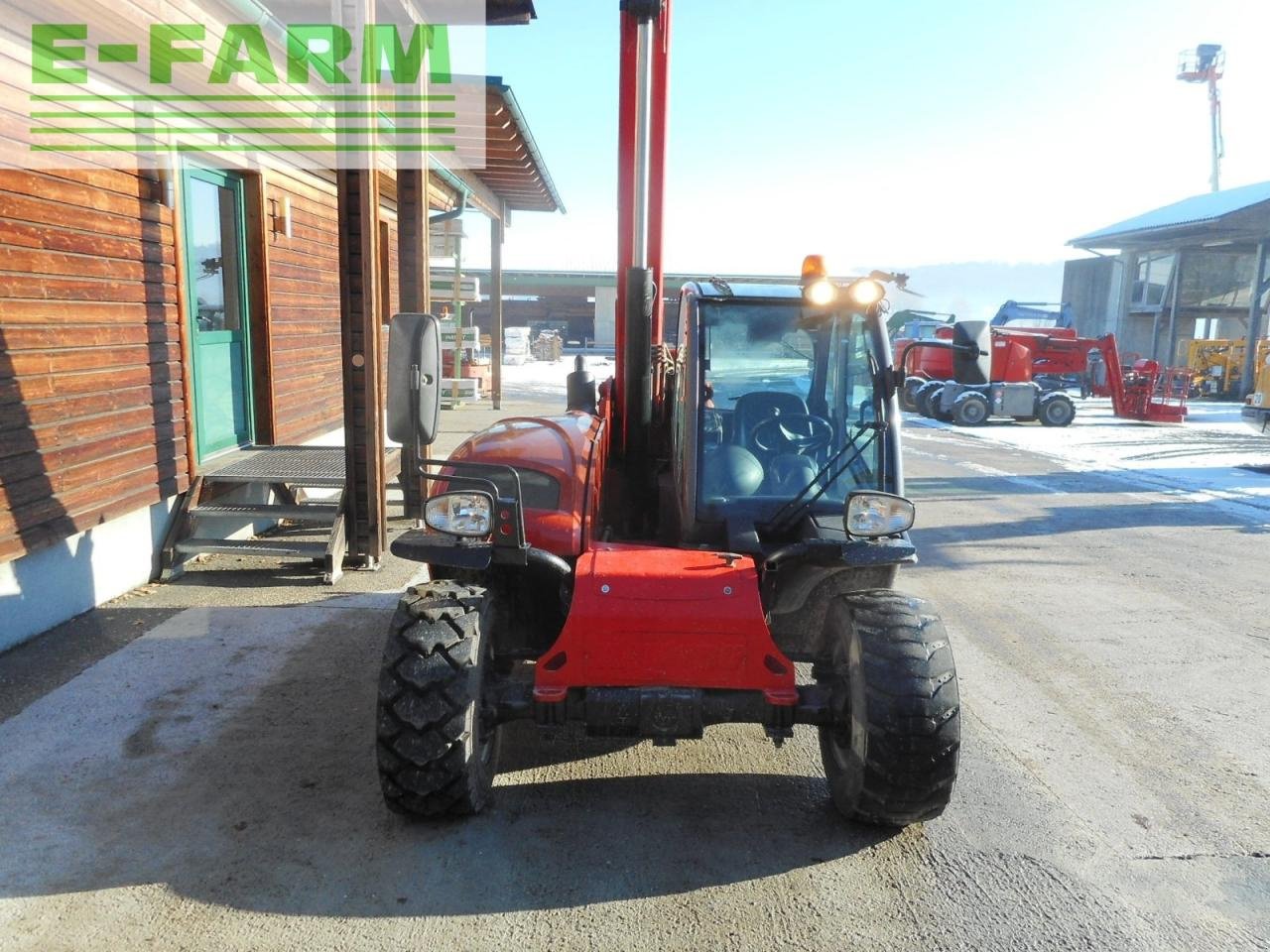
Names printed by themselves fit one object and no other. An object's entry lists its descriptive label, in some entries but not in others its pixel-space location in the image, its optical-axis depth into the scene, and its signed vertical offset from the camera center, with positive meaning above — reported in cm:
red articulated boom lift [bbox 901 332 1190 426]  1814 -91
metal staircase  616 -129
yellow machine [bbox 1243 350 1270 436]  1452 -87
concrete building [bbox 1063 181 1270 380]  2697 +249
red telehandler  307 -83
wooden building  480 -14
